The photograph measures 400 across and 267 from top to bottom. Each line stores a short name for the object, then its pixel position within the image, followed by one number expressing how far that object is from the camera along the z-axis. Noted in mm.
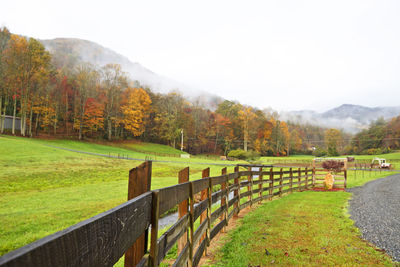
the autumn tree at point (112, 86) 55812
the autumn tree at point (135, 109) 57344
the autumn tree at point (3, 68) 38000
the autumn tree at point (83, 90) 49719
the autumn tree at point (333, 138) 96750
